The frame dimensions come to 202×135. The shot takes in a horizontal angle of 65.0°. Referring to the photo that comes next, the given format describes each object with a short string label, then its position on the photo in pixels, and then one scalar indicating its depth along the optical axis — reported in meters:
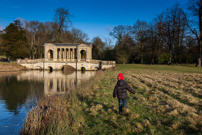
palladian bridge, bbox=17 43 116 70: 43.00
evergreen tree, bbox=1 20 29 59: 43.78
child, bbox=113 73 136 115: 6.61
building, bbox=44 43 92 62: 43.45
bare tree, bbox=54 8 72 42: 48.66
